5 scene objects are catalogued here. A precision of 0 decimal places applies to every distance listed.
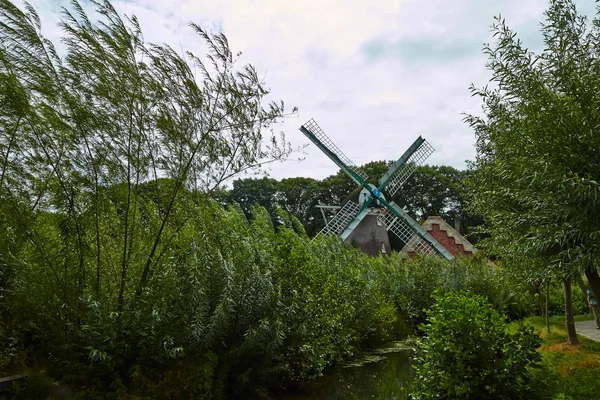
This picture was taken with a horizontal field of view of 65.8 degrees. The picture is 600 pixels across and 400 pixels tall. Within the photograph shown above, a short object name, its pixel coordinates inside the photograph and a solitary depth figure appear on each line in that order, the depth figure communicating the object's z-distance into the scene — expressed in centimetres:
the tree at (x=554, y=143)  461
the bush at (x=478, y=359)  519
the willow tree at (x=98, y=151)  573
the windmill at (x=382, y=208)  2411
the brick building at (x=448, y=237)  2441
